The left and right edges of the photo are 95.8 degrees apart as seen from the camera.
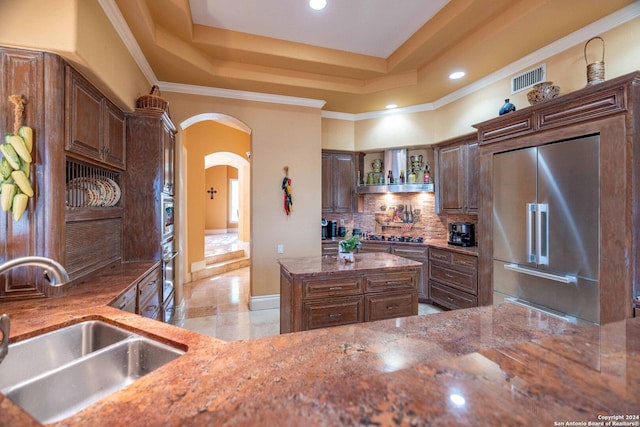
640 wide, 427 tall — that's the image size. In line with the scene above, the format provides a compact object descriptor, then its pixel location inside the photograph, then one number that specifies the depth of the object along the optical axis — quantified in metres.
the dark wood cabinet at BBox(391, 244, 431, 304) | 4.27
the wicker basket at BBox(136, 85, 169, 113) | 2.87
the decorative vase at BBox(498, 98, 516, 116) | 3.13
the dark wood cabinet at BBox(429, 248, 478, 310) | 3.54
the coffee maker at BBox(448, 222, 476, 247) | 3.97
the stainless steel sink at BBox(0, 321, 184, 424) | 1.08
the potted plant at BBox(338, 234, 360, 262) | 2.81
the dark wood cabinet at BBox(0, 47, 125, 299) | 1.74
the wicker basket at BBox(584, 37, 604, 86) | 2.32
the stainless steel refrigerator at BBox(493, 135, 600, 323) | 2.24
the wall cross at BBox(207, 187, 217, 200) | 11.53
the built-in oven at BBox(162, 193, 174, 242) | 3.02
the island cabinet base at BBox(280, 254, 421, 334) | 2.43
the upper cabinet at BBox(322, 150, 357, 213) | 4.96
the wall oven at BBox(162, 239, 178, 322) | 3.08
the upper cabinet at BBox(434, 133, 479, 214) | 3.93
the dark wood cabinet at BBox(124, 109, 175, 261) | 2.86
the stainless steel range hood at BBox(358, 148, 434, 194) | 4.64
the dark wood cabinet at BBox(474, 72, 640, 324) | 2.01
